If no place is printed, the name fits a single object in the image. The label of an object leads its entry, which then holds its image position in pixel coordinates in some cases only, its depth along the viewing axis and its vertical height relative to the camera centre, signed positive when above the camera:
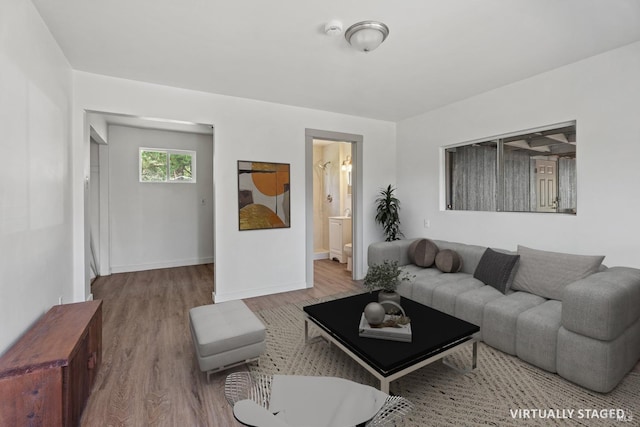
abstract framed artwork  4.12 +0.26
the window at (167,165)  5.75 +0.96
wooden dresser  1.45 -0.85
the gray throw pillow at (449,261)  3.68 -0.61
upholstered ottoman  2.16 -0.94
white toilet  5.73 -0.78
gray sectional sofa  2.06 -0.83
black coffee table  1.85 -0.89
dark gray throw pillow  3.03 -0.60
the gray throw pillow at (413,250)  4.11 -0.52
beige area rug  1.85 -1.26
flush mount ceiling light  2.34 +1.45
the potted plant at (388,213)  5.01 +0.00
